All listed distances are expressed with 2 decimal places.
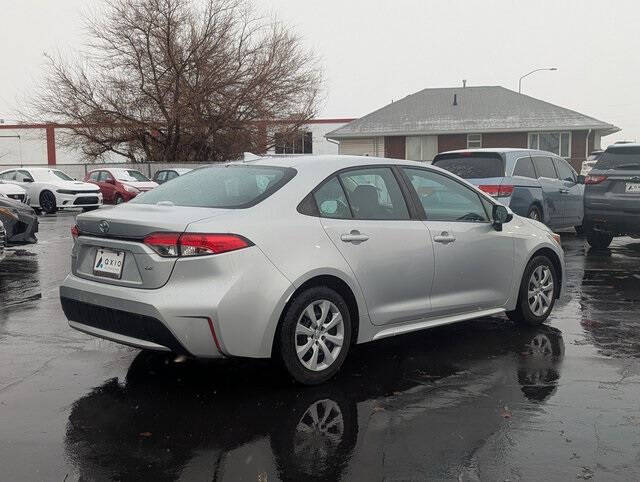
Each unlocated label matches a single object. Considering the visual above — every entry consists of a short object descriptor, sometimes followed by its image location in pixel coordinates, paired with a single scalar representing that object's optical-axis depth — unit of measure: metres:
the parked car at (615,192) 11.47
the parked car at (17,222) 11.69
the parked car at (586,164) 27.13
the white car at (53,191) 24.05
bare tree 34.69
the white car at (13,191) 20.53
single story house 39.69
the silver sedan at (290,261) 4.59
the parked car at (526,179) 12.37
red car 27.28
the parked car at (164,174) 28.03
